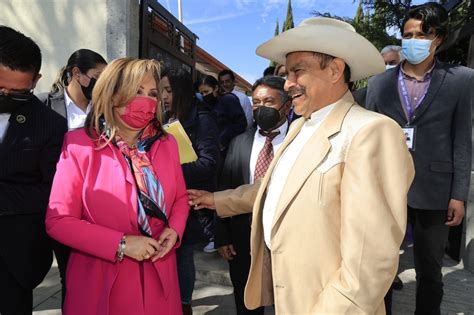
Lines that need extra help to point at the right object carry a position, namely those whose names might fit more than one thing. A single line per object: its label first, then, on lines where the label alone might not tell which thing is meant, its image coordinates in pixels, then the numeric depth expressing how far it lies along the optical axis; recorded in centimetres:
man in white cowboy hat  114
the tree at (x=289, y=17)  2645
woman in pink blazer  156
